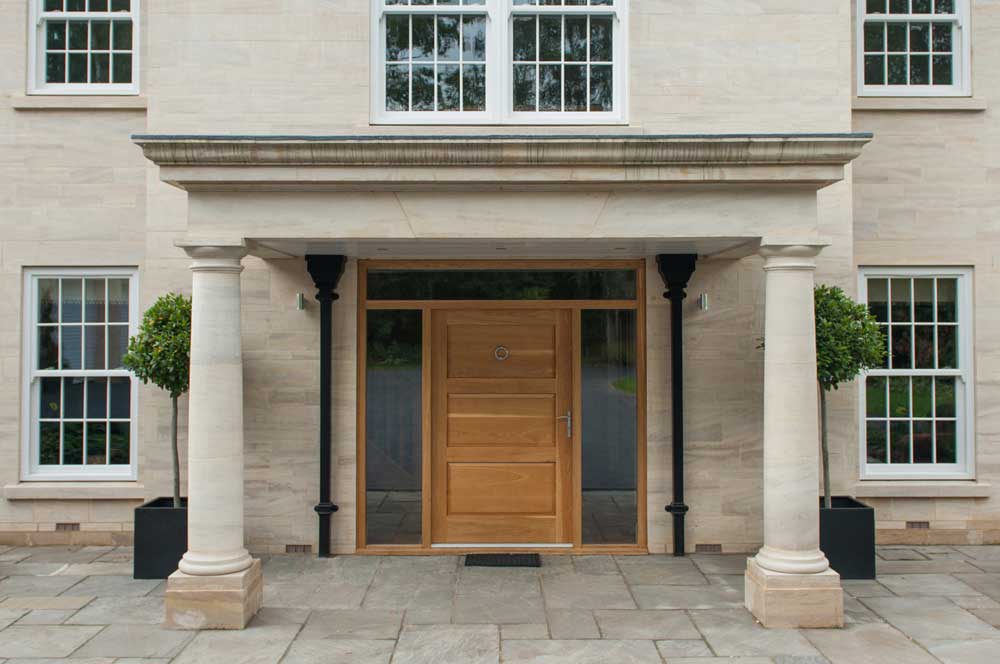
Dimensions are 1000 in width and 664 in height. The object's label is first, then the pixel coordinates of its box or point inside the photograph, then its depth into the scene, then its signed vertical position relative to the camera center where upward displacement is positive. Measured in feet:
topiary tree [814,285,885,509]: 23.35 +0.10
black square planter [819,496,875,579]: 23.88 -5.96
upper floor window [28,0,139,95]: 28.94 +10.84
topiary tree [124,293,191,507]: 23.75 -0.11
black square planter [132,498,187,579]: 24.04 -6.08
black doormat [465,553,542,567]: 25.58 -7.08
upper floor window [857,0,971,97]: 29.19 +10.98
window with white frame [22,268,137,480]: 28.96 -1.27
